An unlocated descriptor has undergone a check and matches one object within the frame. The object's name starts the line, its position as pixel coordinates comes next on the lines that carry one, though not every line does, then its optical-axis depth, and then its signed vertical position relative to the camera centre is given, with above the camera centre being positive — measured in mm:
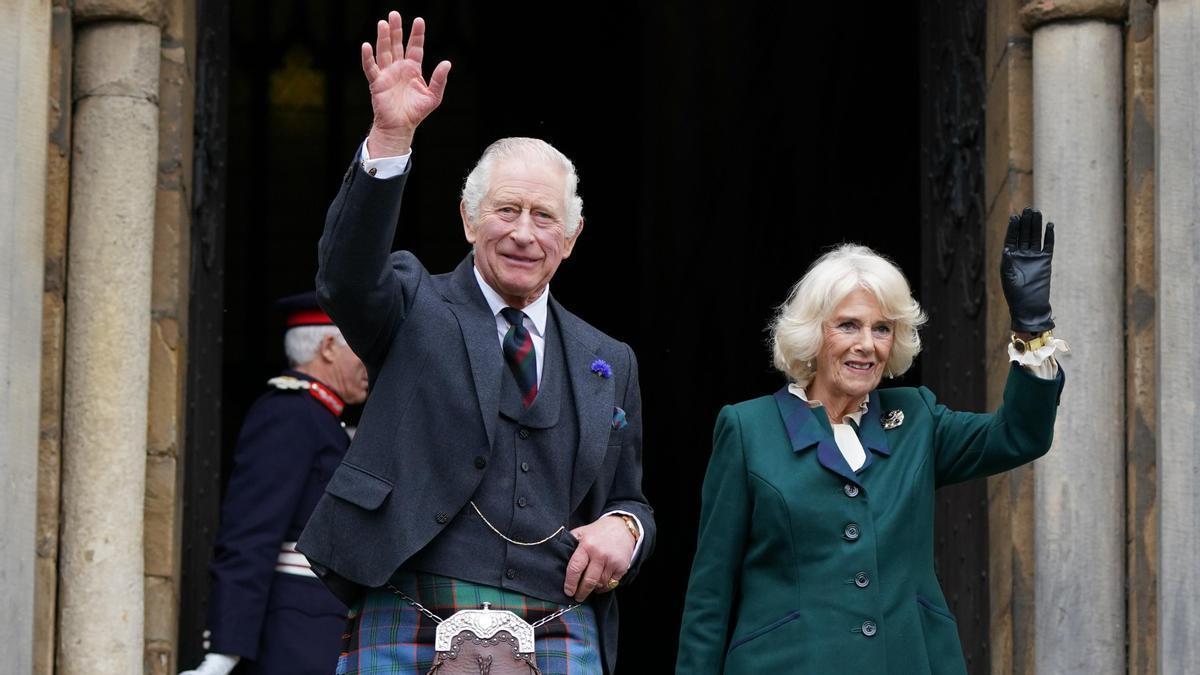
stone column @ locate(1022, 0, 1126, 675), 10578 +233
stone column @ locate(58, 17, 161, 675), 10406 +174
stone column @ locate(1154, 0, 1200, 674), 10109 +243
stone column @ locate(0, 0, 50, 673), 9898 +284
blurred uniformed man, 10695 -327
